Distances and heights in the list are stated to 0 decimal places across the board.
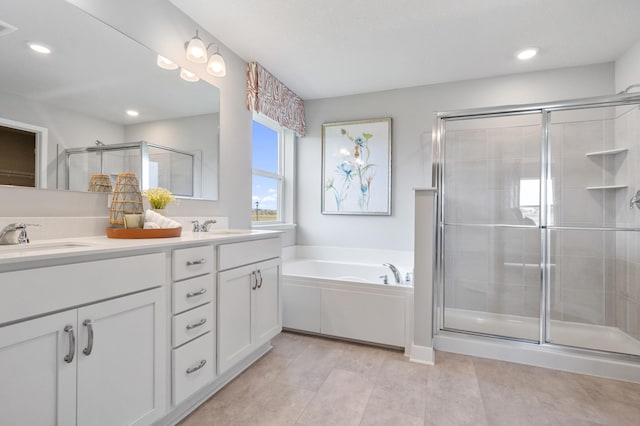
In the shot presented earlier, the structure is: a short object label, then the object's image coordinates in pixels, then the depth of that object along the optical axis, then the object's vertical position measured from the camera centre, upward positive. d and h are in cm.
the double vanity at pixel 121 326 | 92 -44
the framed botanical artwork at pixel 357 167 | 332 +51
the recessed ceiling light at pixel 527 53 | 245 +130
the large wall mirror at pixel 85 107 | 132 +55
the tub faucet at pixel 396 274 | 279 -55
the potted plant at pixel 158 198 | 183 +8
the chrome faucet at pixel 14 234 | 122 -9
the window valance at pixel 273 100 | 268 +110
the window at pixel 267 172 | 323 +44
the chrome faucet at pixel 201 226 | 215 -10
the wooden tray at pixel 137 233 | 157 -11
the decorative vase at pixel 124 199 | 167 +7
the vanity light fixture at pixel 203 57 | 199 +104
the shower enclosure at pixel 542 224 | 229 -8
